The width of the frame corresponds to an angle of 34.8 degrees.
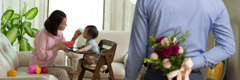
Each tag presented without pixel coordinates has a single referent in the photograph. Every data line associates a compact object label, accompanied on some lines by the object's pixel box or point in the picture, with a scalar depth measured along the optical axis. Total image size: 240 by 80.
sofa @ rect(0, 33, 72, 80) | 3.35
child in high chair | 4.33
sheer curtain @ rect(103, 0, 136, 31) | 7.07
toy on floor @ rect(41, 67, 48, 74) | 3.78
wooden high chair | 4.34
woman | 3.81
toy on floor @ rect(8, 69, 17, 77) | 3.47
